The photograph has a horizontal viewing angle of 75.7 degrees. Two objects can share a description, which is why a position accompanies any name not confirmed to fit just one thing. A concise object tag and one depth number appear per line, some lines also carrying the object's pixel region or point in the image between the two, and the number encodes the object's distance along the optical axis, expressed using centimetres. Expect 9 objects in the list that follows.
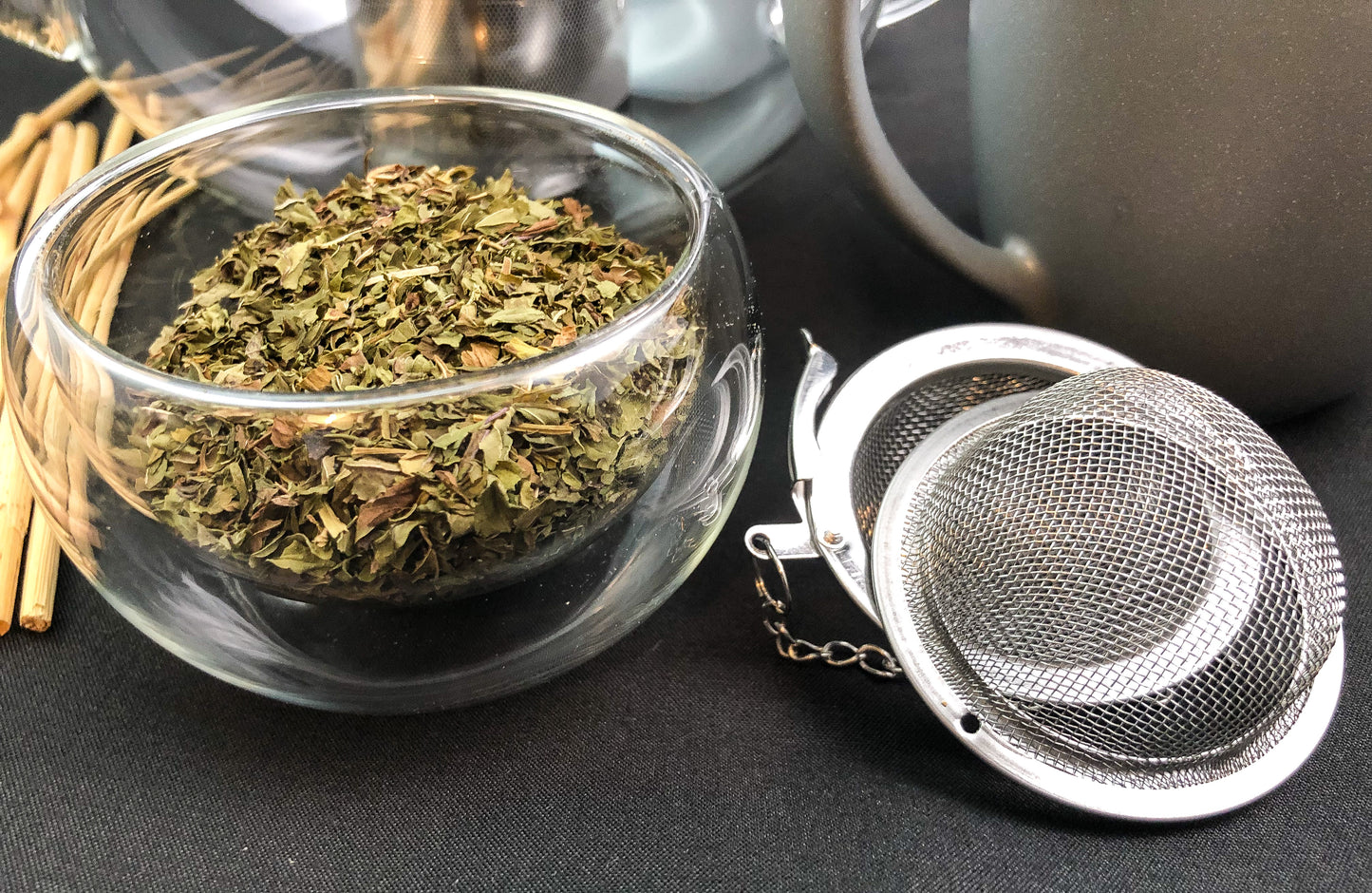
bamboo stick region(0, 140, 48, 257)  15
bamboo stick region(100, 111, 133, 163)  18
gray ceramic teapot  10
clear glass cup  8
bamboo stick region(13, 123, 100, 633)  11
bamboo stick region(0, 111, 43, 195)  17
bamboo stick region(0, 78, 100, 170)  17
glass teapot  14
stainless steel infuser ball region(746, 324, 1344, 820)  10
